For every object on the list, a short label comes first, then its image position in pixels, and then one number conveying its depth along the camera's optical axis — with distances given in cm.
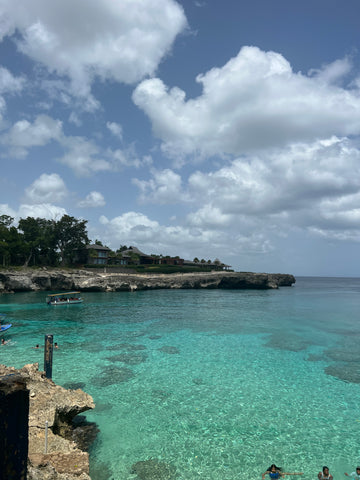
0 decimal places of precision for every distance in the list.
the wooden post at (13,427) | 274
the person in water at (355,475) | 988
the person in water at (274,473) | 992
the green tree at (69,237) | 8881
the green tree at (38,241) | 8144
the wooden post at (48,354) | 1736
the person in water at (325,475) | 981
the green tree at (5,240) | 7231
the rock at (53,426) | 770
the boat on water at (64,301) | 5169
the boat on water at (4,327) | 2955
